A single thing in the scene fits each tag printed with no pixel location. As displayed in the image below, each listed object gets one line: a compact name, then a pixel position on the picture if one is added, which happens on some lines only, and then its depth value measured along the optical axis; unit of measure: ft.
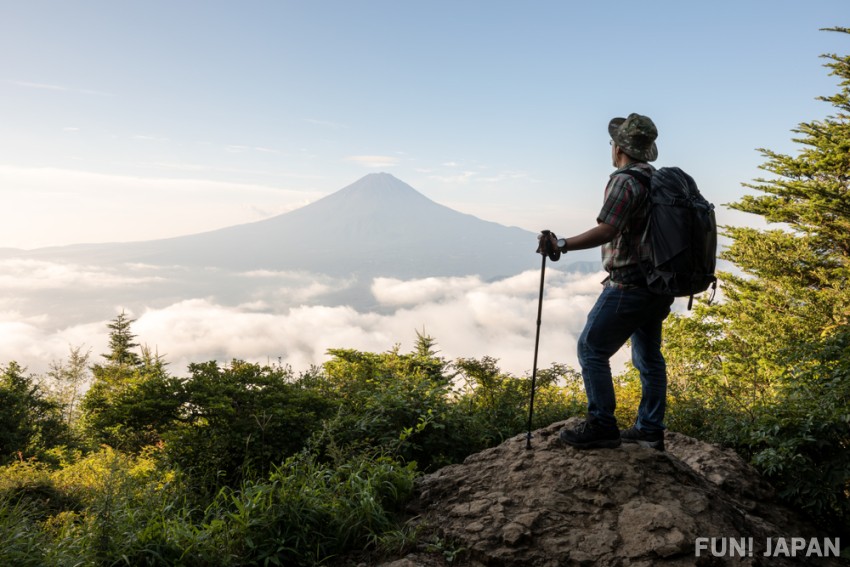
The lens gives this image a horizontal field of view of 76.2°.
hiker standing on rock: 10.71
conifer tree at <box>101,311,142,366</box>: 111.65
